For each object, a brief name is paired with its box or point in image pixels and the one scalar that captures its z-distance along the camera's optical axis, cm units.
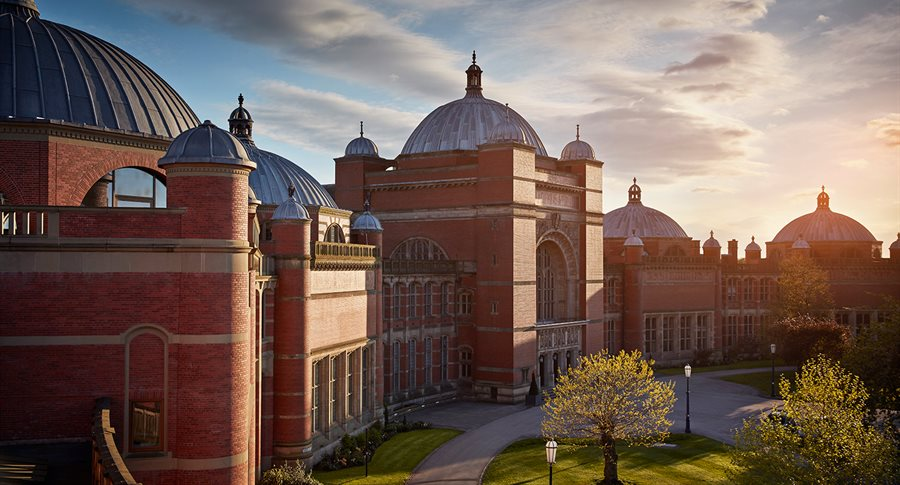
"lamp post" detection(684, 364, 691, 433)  3919
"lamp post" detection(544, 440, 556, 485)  2483
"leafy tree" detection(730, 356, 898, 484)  2258
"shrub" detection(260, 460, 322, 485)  2761
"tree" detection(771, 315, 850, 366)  5291
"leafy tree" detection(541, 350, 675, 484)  3045
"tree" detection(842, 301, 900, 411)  3256
